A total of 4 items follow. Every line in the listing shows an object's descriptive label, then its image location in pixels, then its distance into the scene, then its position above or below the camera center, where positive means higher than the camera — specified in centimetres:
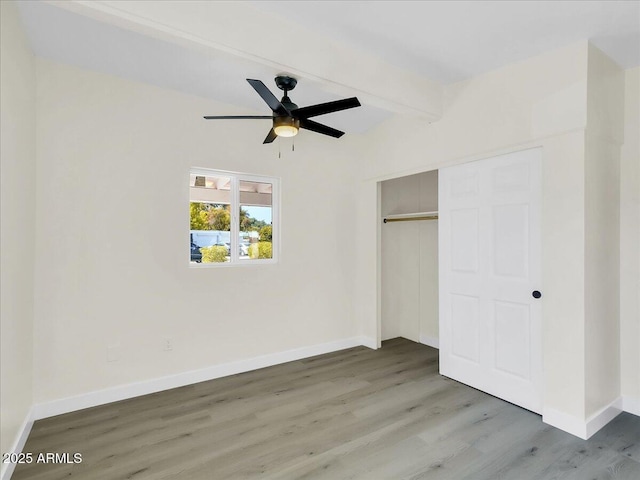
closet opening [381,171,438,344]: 465 -27
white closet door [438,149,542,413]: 285 -30
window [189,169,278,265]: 357 +25
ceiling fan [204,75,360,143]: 244 +93
